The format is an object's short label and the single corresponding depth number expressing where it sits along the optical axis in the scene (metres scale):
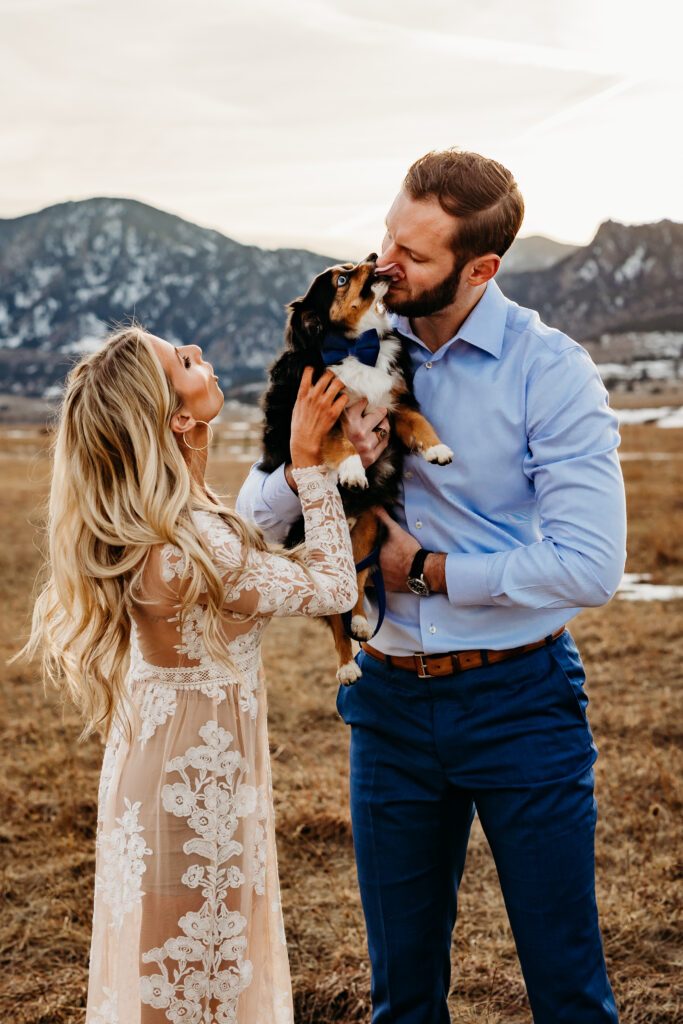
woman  2.39
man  2.27
